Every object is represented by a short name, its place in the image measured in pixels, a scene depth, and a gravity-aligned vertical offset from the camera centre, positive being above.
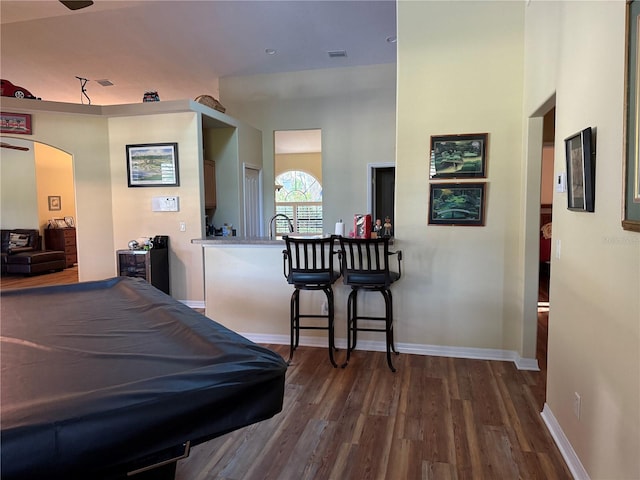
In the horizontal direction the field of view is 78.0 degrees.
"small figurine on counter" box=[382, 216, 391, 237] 3.62 -0.13
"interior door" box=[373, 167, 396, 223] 6.70 +0.38
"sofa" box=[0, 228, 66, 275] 7.74 -0.72
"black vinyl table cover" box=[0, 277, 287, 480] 0.88 -0.46
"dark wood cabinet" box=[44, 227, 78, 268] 8.84 -0.49
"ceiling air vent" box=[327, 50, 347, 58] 5.71 +2.37
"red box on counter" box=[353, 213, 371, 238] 3.47 -0.11
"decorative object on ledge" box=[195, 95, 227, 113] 5.42 +1.59
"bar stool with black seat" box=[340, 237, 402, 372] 3.19 -0.51
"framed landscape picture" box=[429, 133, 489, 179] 3.34 +0.49
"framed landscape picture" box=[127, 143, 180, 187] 5.12 +0.69
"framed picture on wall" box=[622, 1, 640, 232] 1.36 +0.30
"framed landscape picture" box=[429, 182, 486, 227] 3.37 +0.09
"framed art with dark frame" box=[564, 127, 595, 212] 1.80 +0.20
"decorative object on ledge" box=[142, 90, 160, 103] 5.36 +1.63
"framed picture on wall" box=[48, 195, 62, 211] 9.30 +0.38
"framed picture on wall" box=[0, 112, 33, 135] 4.94 +1.20
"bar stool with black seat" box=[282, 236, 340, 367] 3.27 -0.53
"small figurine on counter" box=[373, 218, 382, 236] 3.65 -0.13
